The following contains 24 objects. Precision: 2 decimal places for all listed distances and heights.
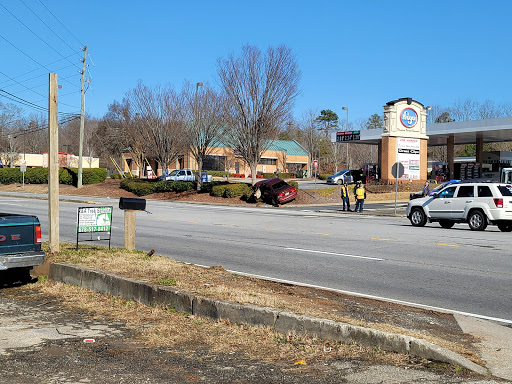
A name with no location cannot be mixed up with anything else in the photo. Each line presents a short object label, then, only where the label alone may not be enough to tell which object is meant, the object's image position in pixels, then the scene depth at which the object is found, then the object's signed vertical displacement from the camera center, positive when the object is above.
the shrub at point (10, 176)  62.78 -1.11
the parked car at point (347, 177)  59.15 -0.64
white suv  20.31 -1.23
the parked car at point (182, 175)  59.97 -0.71
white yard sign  11.91 -1.06
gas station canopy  47.69 +3.53
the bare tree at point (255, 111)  40.19 +3.99
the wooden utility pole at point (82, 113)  48.38 +4.51
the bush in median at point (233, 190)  43.00 -1.55
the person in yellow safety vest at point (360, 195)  32.38 -1.32
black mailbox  11.52 -0.72
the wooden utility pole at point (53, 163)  11.36 +0.06
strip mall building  84.54 +1.08
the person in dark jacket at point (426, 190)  33.97 -1.08
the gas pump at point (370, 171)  56.79 -0.01
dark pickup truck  9.04 -1.20
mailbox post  11.55 -0.95
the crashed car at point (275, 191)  39.75 -1.44
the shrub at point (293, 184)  41.92 -1.02
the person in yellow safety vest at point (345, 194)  32.81 -1.29
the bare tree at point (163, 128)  47.78 +3.23
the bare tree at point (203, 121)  44.72 +3.59
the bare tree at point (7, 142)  89.69 +3.62
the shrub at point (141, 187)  49.81 -1.68
